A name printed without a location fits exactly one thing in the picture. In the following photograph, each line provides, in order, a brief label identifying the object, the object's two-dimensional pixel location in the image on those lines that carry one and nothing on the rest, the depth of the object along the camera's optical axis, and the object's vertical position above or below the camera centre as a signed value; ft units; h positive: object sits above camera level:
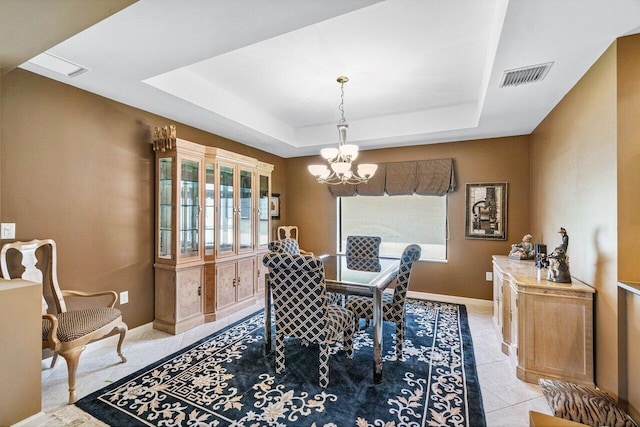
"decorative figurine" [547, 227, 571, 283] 7.50 -1.33
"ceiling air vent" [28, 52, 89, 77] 7.32 +3.89
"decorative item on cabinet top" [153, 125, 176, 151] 10.44 +2.75
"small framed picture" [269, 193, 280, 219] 17.42 +0.51
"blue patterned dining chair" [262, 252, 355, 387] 6.91 -2.22
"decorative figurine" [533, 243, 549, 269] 8.54 -1.28
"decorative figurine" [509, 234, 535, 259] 11.07 -1.39
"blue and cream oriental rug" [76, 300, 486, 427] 6.15 -4.34
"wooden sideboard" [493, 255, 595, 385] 6.98 -2.91
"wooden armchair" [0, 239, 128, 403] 6.78 -2.76
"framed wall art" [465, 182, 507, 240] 13.56 +0.16
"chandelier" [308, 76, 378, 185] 9.64 +1.72
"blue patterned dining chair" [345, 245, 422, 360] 8.54 -2.78
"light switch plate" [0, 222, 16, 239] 7.36 -0.46
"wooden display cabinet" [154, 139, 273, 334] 10.63 -0.92
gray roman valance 14.37 +1.80
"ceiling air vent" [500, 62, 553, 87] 7.38 +3.75
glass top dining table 7.43 -1.94
